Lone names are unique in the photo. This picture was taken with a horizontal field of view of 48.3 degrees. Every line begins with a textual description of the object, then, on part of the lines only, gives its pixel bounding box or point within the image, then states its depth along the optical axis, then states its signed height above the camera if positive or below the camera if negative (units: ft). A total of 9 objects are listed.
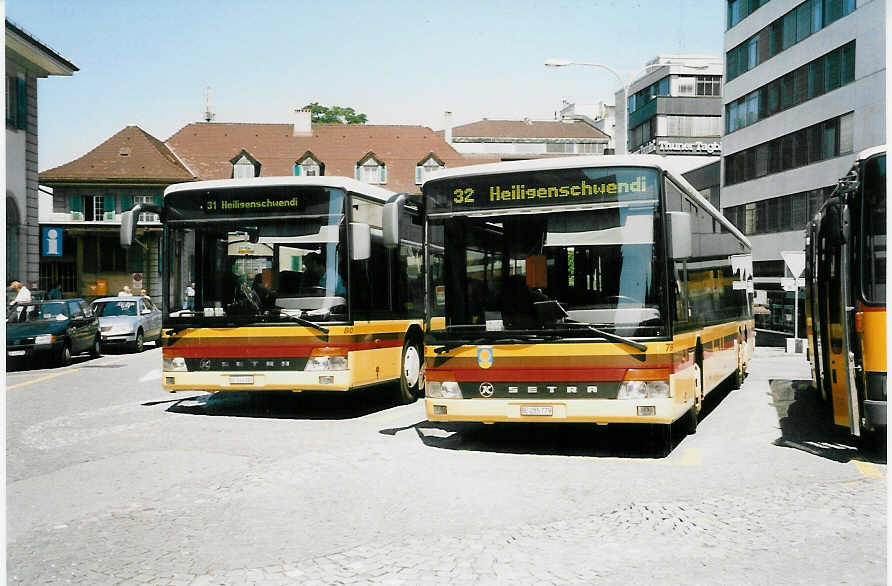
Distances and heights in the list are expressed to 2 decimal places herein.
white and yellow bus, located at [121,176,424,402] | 39.37 +0.24
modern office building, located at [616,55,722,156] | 226.17 +40.48
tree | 237.04 +41.83
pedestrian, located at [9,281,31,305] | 84.23 +0.00
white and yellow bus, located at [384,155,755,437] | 29.81 -0.09
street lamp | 82.17 +18.71
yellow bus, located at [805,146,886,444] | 28.94 +0.03
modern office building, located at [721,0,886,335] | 134.21 +26.53
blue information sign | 112.98 +5.69
